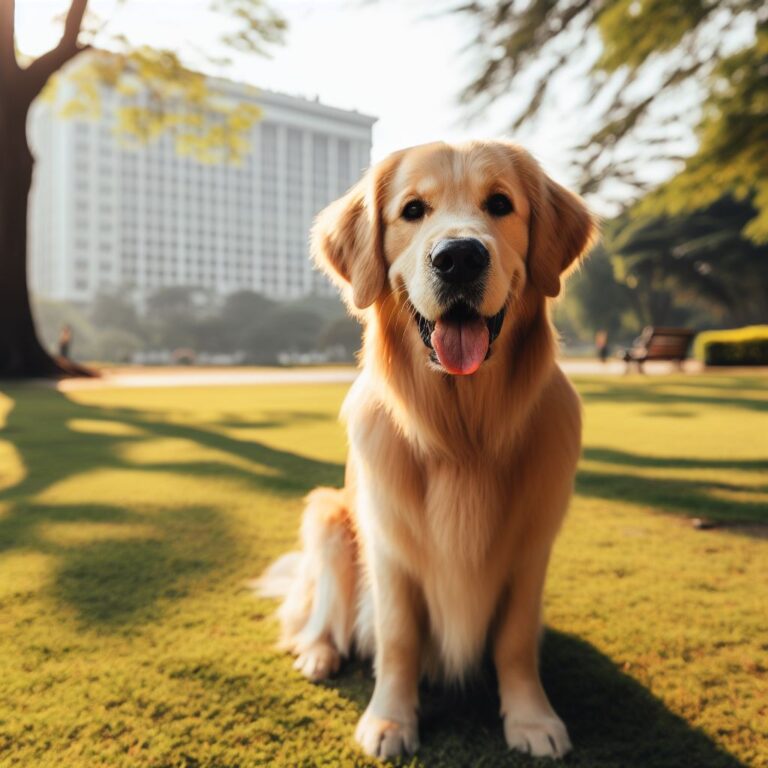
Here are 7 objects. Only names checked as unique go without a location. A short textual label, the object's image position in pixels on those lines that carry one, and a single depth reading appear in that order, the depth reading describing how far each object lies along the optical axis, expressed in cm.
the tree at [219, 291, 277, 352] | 7475
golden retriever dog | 192
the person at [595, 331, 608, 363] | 2640
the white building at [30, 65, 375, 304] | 11569
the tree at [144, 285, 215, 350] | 7675
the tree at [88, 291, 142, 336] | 7712
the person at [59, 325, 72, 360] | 2154
